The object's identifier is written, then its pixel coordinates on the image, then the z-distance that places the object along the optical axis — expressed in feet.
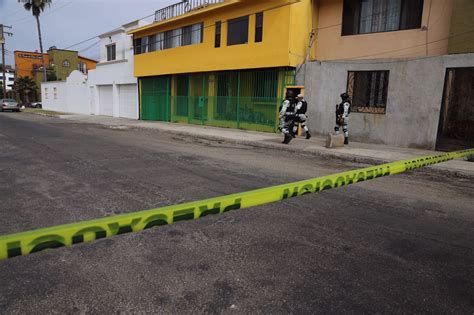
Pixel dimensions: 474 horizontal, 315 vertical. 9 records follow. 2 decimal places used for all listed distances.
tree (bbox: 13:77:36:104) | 167.94
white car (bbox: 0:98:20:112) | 118.73
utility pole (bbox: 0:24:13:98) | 152.35
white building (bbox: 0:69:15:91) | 299.17
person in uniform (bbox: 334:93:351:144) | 41.01
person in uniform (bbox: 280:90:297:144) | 41.01
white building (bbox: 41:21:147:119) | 88.53
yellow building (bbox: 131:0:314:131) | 52.21
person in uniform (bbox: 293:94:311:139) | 42.09
